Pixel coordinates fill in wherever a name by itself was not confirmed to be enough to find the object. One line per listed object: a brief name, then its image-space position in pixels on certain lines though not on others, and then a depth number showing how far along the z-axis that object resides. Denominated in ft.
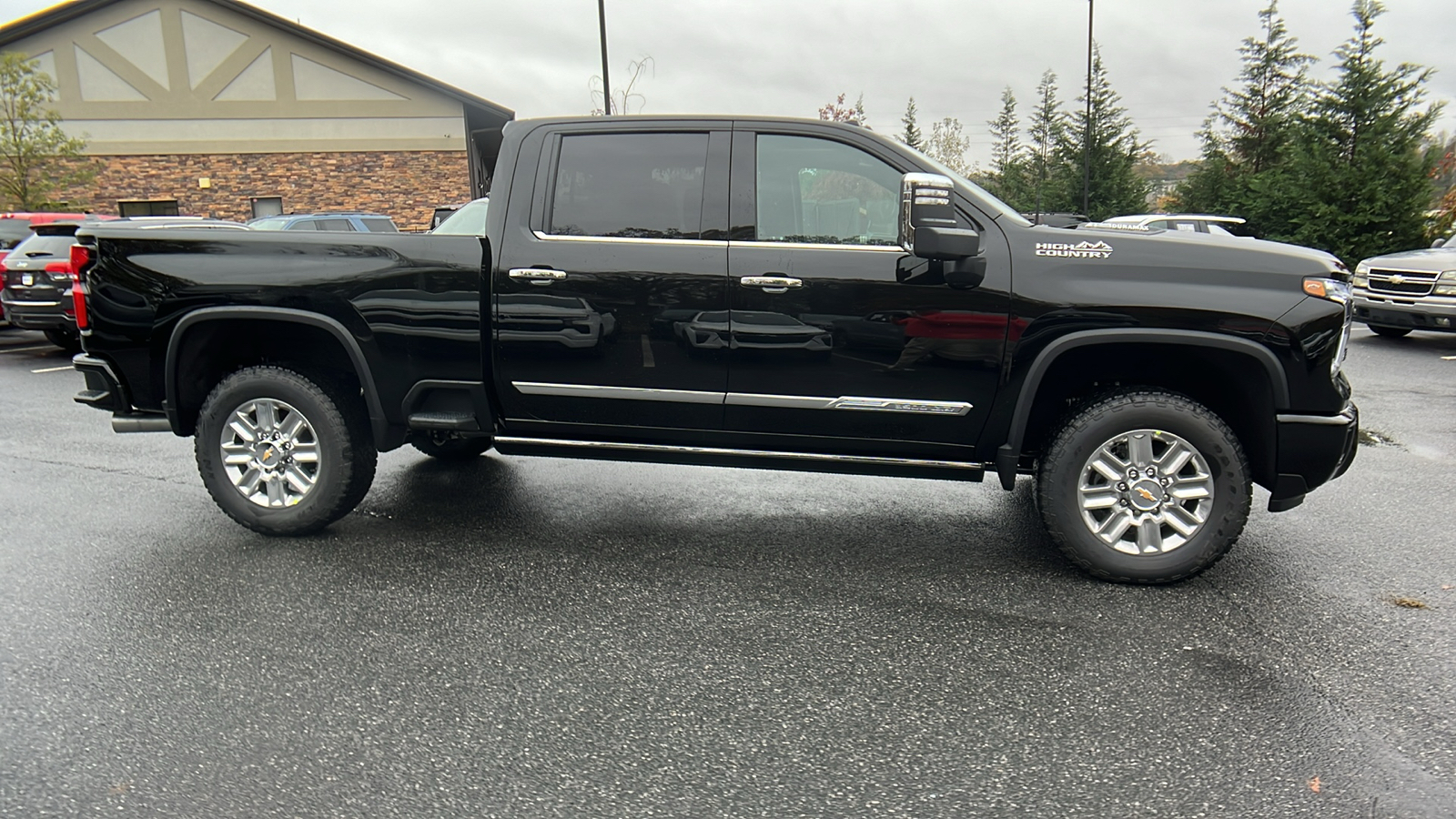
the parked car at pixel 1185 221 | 54.08
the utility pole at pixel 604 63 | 63.77
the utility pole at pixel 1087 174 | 101.09
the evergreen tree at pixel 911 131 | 153.29
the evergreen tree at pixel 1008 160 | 126.31
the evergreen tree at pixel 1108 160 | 105.19
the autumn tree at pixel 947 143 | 149.72
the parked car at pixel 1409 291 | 36.73
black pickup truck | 12.48
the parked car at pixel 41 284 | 35.65
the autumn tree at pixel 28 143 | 76.07
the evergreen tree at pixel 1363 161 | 59.06
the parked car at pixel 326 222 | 47.91
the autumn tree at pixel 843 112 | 117.19
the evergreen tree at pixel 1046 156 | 110.32
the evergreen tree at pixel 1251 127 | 93.86
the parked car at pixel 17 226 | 42.42
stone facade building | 83.41
